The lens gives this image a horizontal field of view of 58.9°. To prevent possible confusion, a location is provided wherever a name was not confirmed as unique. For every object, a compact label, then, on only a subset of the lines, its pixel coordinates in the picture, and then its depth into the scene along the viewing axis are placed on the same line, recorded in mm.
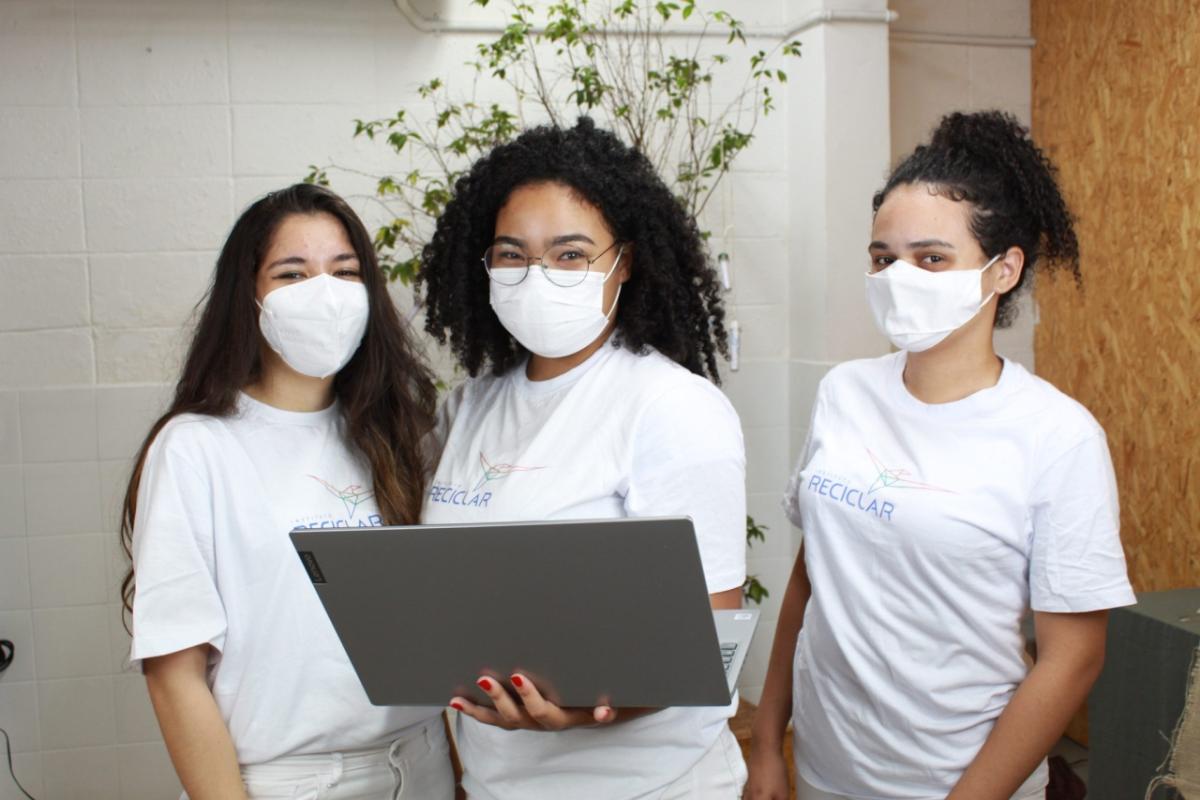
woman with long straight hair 1370
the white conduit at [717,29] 3096
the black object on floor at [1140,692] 2088
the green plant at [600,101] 3008
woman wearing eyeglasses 1319
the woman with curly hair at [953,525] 1380
